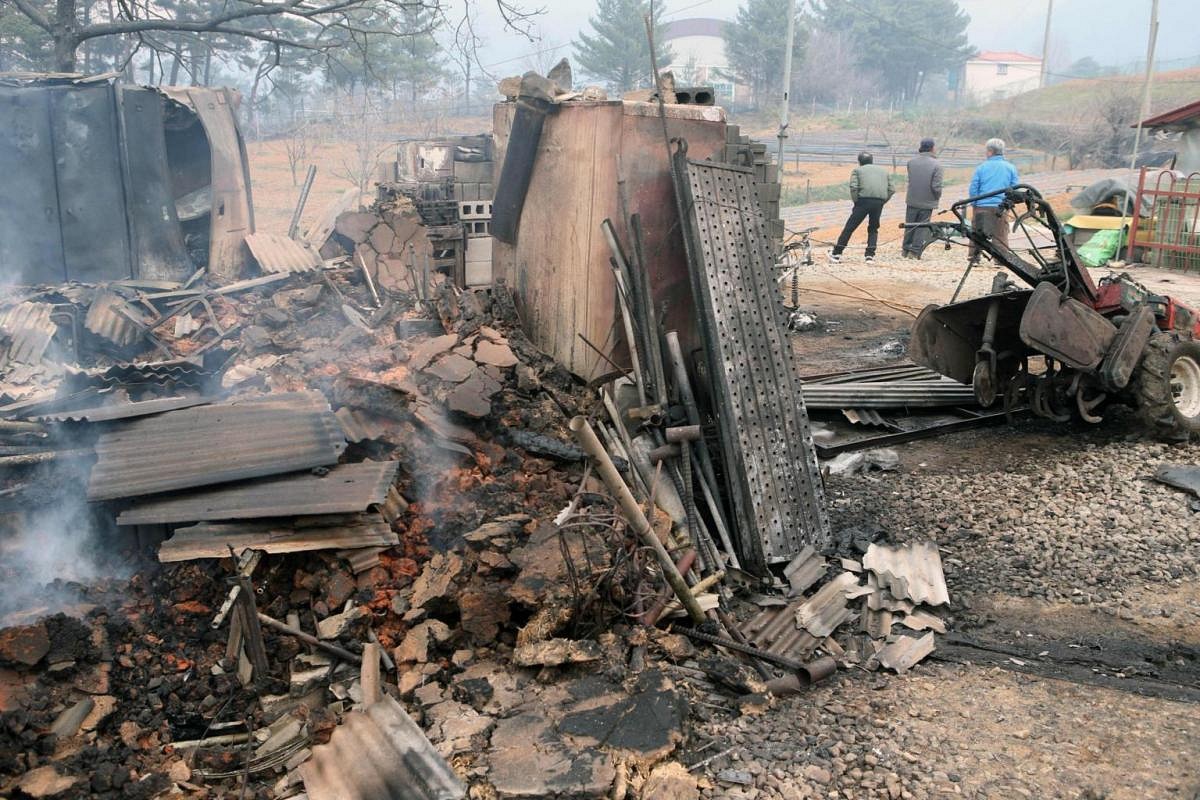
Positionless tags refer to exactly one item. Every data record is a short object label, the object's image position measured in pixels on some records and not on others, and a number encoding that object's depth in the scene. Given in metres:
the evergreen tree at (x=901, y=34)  57.84
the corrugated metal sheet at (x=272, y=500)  4.05
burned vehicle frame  9.85
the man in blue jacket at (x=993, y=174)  12.38
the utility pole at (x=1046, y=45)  43.13
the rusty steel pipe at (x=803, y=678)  3.99
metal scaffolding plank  5.26
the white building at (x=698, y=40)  68.94
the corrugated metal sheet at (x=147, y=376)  6.09
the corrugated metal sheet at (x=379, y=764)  3.07
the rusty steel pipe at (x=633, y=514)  3.11
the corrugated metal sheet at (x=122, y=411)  4.48
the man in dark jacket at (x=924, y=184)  14.53
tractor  6.81
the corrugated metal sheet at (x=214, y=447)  4.18
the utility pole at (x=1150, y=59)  16.62
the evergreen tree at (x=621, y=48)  42.84
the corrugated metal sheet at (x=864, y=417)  7.68
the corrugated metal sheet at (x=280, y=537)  3.94
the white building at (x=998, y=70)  76.31
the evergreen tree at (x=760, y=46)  49.16
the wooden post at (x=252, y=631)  3.67
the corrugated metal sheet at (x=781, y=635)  4.45
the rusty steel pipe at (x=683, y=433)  5.25
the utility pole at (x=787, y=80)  16.25
